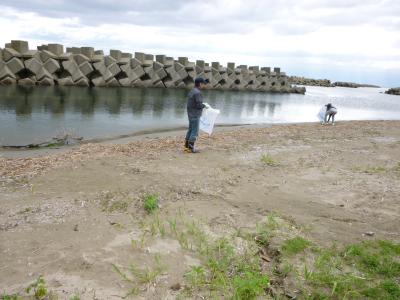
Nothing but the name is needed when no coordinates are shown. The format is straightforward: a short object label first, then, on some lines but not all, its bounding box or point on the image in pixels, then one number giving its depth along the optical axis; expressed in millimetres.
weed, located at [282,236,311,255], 4918
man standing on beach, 9633
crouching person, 17016
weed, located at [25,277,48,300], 3822
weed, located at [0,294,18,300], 3734
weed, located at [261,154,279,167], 9103
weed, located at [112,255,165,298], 4121
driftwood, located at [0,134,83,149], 10773
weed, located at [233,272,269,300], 4004
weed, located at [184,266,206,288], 4184
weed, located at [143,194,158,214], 5990
